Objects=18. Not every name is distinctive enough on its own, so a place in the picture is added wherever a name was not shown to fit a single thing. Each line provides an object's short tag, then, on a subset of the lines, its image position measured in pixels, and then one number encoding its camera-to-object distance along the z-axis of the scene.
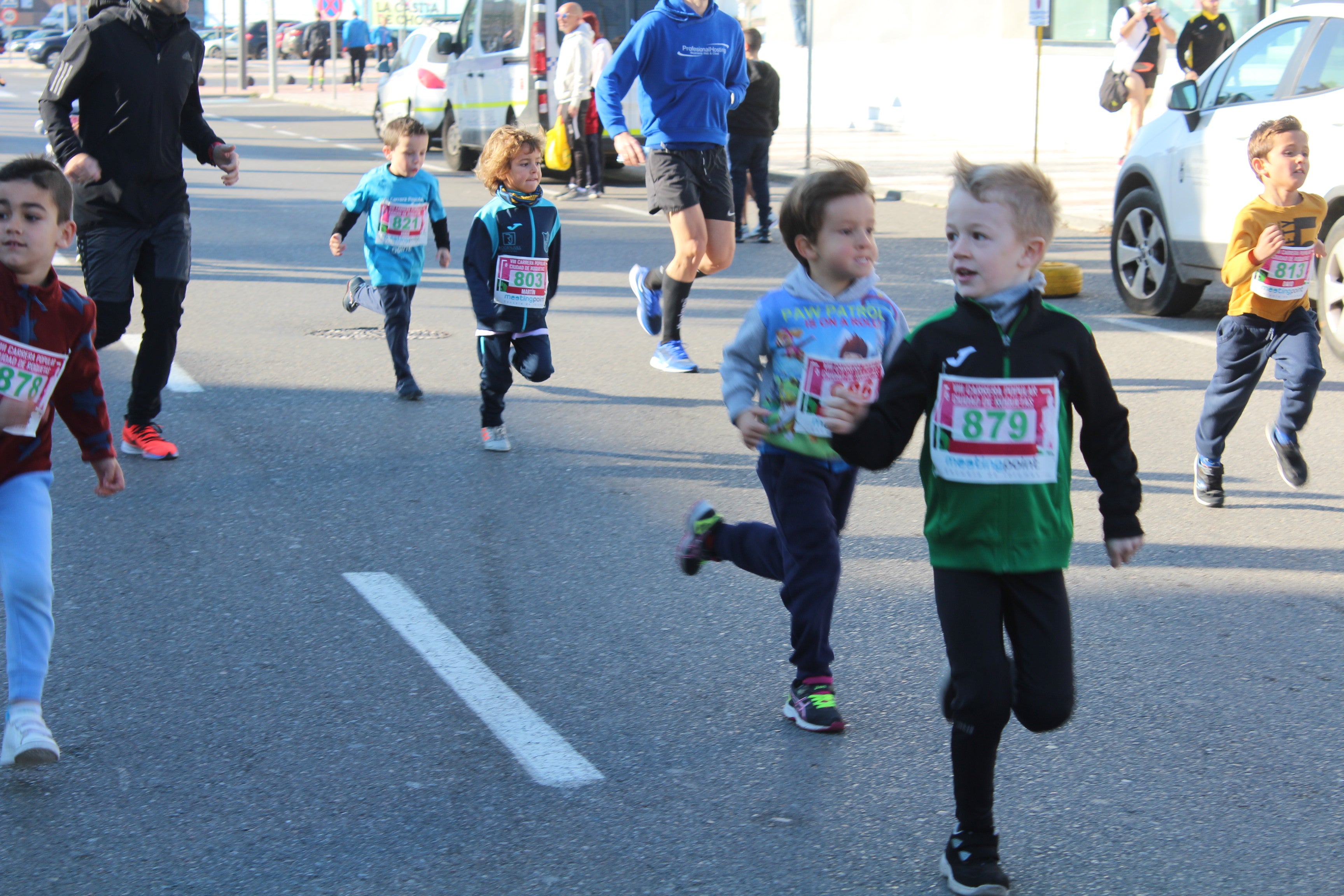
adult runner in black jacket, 12.30
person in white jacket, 32.87
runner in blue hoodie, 16.22
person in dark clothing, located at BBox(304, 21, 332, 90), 103.75
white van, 35.25
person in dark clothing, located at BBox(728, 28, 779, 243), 27.62
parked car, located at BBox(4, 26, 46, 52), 160.37
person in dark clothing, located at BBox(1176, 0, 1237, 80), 34.78
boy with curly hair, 13.25
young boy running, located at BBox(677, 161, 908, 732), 7.52
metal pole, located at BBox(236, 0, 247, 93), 93.87
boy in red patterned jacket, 7.22
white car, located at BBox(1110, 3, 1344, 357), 17.16
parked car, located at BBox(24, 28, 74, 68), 123.69
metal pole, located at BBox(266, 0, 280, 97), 89.37
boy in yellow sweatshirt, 11.12
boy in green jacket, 6.14
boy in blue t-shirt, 15.56
